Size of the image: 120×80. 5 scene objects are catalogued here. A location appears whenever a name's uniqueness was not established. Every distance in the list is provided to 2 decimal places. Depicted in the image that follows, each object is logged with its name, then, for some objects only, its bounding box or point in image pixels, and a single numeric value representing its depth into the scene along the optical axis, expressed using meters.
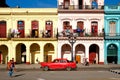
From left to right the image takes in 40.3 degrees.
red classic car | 18.81
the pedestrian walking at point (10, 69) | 14.24
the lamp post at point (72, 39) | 23.74
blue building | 25.79
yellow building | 25.99
